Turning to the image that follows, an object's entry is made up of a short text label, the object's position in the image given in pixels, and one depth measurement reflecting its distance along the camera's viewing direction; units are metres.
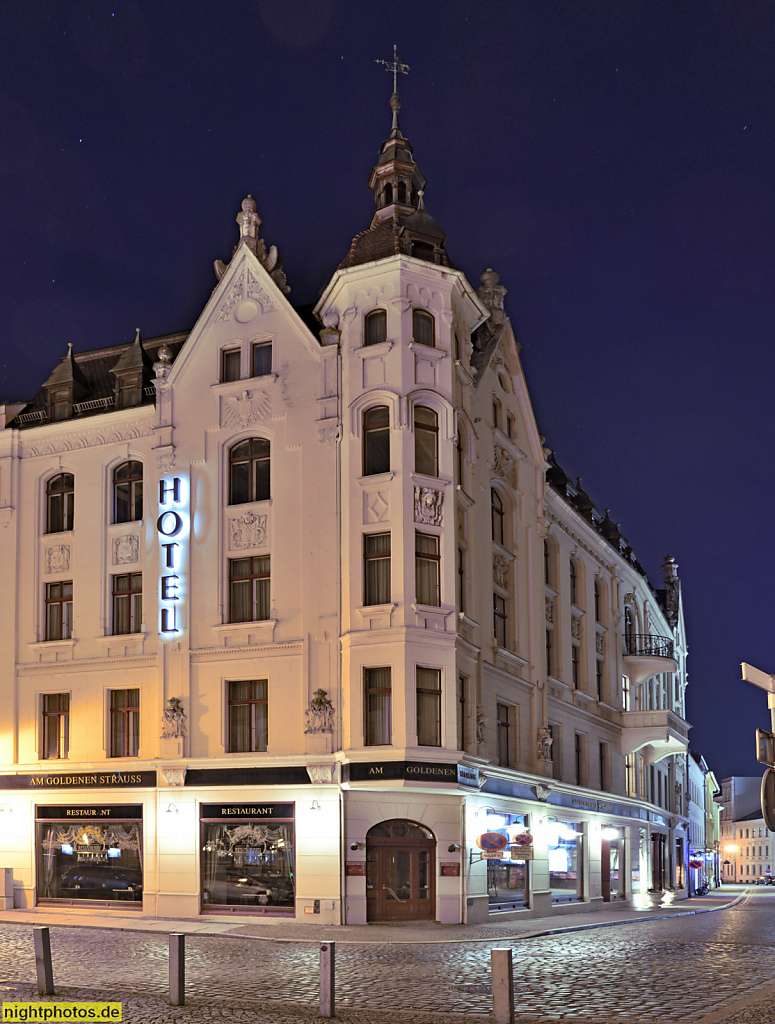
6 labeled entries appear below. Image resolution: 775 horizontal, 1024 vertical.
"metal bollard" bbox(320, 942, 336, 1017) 15.24
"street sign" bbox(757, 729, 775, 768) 13.16
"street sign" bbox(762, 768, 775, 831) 12.33
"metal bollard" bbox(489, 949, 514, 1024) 14.64
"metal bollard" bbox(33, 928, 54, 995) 16.62
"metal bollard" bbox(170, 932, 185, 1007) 16.11
